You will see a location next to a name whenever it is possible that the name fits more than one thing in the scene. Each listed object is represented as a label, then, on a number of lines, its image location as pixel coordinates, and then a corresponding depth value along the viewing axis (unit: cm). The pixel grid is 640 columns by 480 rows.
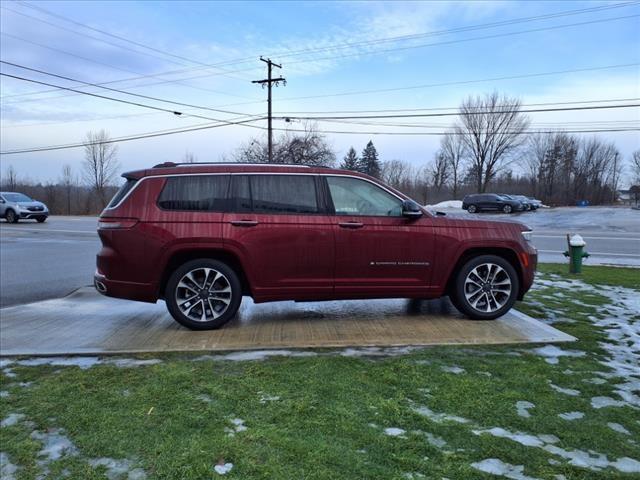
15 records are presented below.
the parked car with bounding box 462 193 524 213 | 4612
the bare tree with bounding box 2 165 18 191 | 5598
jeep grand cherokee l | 548
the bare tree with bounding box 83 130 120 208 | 5931
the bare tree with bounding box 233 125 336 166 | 5578
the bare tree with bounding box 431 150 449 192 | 8419
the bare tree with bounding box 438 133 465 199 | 8188
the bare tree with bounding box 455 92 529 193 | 7288
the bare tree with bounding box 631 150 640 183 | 8645
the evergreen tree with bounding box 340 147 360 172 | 8140
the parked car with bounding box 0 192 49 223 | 2781
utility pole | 4016
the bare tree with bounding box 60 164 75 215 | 5122
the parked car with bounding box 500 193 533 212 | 4856
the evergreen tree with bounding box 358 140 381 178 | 8563
